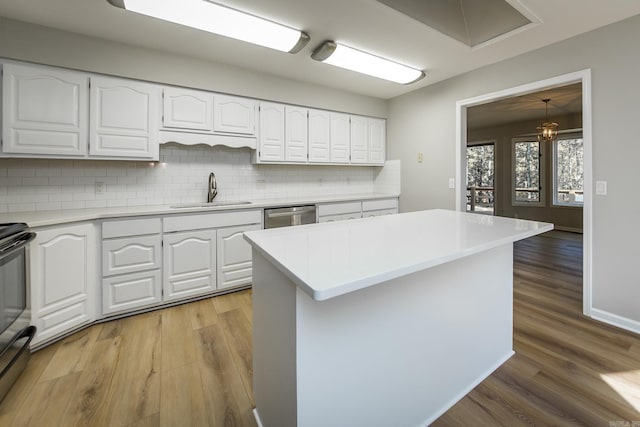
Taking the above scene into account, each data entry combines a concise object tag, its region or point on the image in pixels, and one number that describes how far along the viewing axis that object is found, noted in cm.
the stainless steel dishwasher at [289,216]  312
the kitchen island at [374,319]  95
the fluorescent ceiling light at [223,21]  183
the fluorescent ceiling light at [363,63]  258
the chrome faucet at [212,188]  319
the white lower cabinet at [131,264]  235
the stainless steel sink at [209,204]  290
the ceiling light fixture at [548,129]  482
